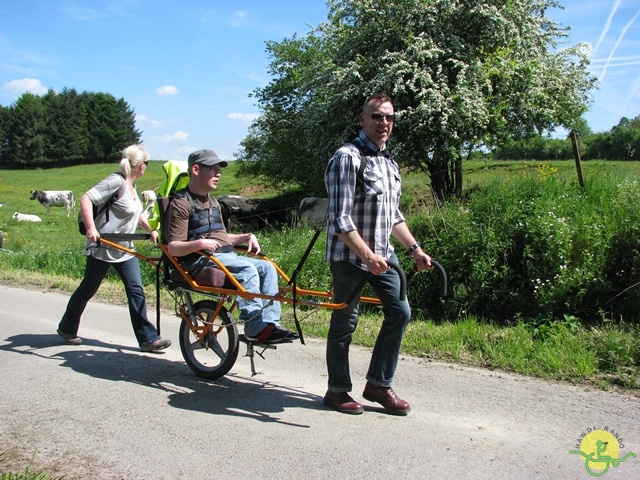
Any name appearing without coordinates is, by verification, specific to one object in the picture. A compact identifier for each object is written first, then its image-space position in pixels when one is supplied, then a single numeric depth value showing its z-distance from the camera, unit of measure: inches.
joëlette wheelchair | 182.9
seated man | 182.4
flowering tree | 505.0
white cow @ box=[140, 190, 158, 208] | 1184.3
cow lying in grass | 1018.0
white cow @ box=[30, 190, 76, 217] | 1273.4
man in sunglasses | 153.3
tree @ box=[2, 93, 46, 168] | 3122.5
